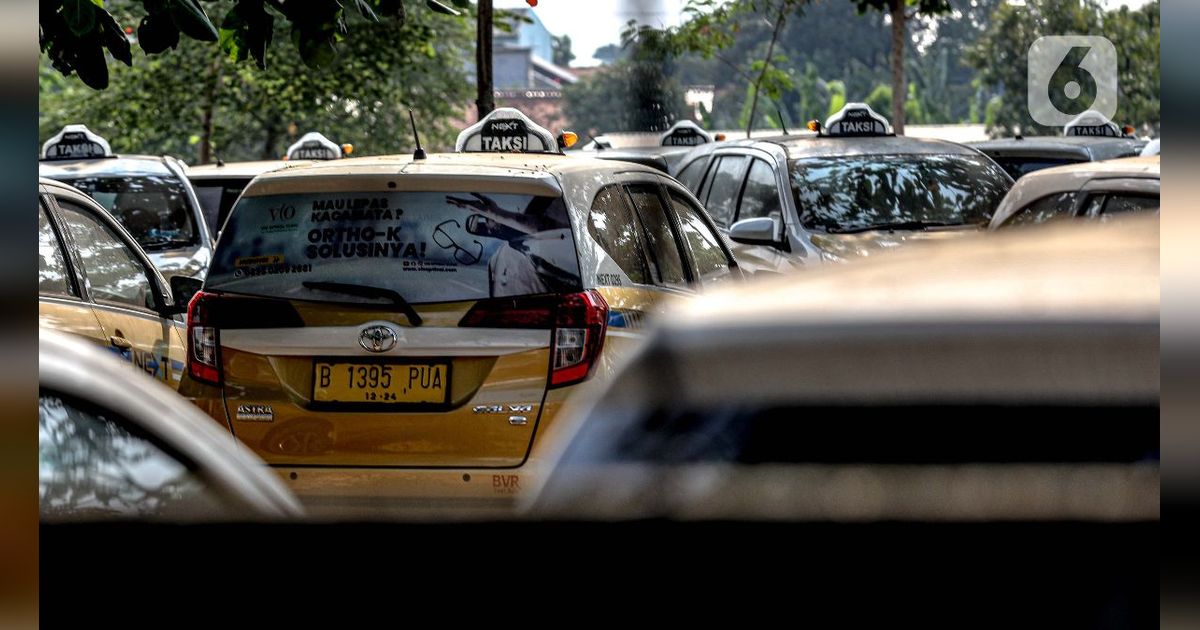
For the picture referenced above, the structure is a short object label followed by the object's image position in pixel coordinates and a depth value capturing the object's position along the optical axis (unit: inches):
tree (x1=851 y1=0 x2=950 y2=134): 1497.3
